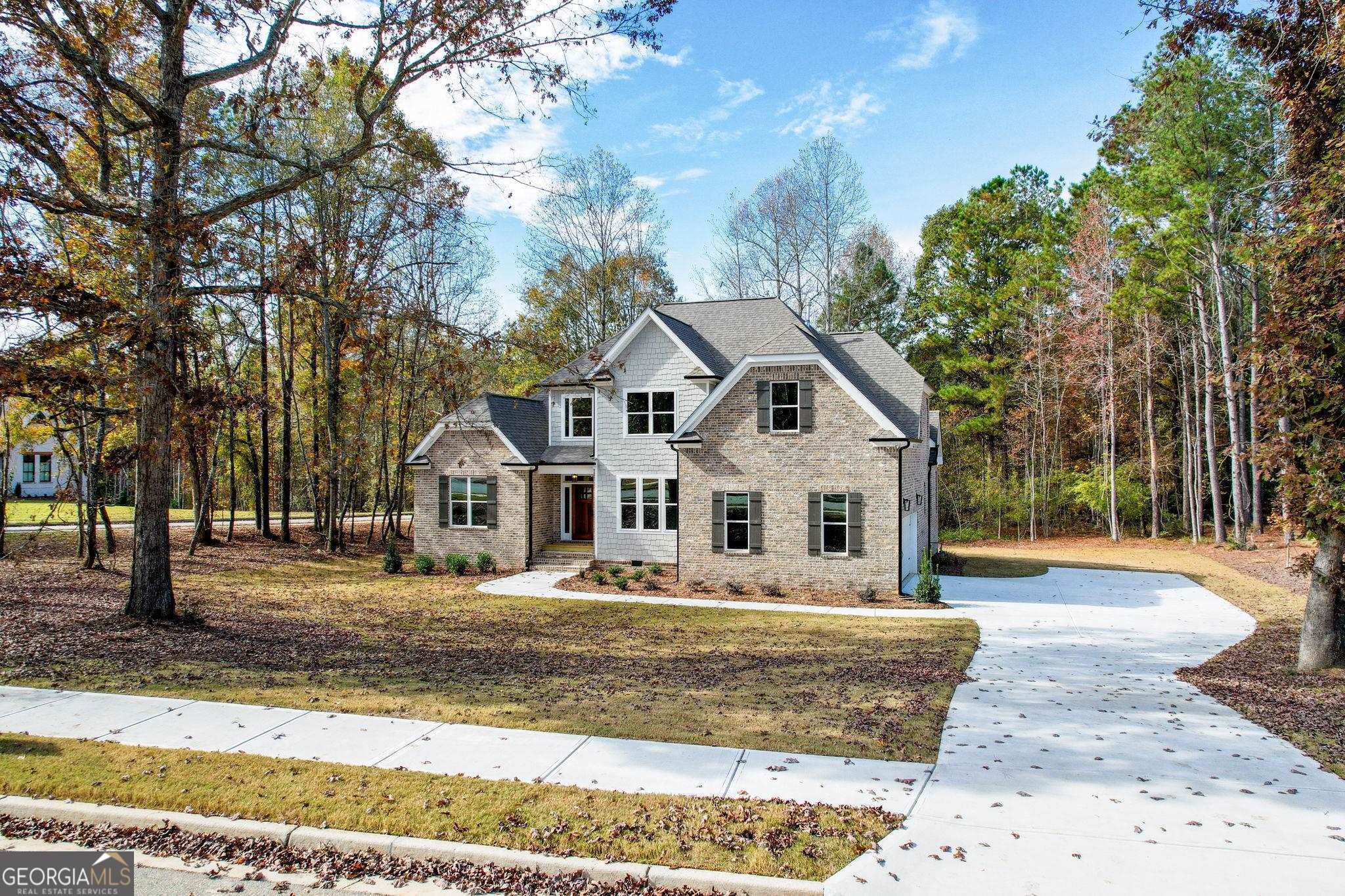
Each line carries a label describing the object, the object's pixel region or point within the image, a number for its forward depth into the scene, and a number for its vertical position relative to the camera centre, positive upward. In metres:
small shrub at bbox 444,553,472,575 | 21.02 -2.67
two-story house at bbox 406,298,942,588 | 17.31 +0.25
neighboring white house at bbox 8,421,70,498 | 41.31 +0.09
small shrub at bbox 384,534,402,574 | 21.67 -2.63
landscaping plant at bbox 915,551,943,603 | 16.33 -2.77
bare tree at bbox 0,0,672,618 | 9.26 +5.22
